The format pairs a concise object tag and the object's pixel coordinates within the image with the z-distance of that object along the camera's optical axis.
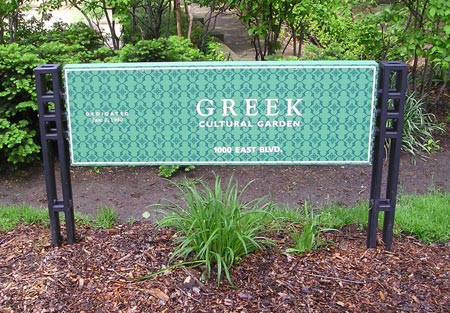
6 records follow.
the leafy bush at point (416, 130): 6.56
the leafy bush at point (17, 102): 5.63
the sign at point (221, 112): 3.83
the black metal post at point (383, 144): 3.86
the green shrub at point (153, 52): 6.00
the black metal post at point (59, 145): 3.89
